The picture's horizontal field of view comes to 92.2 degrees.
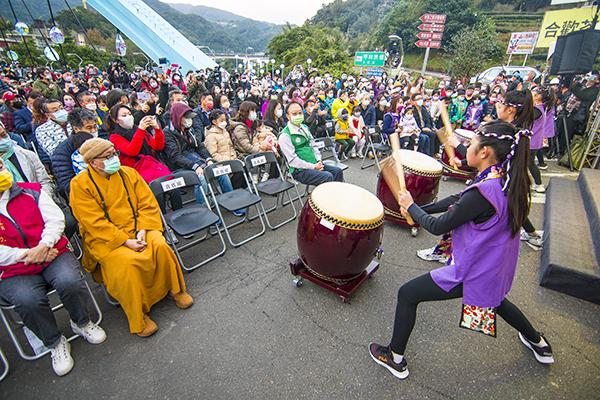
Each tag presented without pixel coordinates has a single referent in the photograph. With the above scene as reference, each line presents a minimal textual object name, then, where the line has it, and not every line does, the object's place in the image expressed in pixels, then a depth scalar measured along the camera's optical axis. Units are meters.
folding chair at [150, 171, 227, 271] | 3.07
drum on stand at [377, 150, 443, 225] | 3.87
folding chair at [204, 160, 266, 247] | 3.60
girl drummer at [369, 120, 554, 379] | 1.67
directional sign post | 21.30
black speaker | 6.89
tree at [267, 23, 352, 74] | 29.41
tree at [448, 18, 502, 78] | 26.20
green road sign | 23.71
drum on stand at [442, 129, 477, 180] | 6.00
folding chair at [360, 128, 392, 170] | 6.62
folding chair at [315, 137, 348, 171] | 4.96
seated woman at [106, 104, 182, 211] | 3.46
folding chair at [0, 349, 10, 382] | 2.17
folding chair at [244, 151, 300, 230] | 4.06
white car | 18.75
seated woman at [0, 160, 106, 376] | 2.12
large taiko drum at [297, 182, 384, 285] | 2.48
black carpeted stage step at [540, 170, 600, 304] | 2.92
